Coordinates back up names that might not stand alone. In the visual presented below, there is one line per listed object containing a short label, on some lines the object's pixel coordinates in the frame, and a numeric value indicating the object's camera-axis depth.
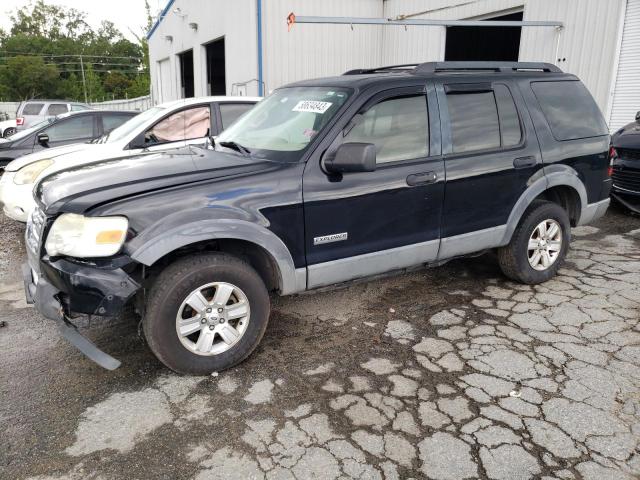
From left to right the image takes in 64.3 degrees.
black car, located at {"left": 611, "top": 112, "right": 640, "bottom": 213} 6.88
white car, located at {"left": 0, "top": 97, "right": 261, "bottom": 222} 5.80
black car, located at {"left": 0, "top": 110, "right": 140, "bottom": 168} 9.01
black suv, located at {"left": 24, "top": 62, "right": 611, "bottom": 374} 2.95
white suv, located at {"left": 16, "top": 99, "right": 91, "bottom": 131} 19.23
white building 8.70
